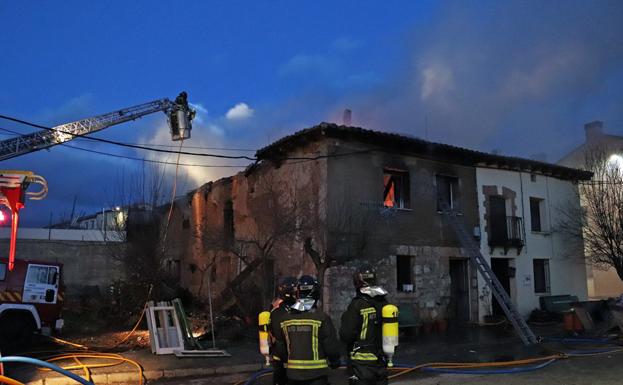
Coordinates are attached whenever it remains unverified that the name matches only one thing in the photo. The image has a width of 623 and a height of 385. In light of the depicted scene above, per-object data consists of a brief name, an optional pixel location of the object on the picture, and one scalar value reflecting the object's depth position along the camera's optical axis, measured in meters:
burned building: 14.13
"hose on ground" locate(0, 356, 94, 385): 5.01
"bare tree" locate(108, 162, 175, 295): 16.66
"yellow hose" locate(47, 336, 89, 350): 11.84
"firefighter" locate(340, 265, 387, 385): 5.07
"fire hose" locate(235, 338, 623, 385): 9.32
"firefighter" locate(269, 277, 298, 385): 5.18
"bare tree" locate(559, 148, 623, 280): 18.95
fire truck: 11.69
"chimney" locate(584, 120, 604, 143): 30.00
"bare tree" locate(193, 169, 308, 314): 13.67
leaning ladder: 13.60
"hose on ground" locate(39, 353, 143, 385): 8.85
